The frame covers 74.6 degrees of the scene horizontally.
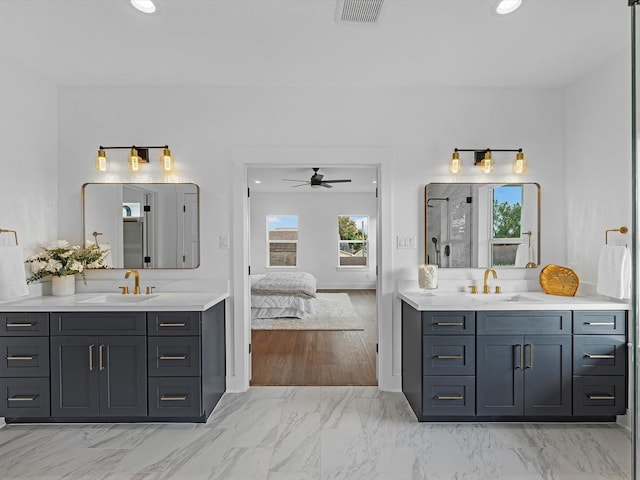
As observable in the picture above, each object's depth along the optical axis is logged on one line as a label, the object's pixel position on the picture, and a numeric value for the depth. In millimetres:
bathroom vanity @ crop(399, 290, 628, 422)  2883
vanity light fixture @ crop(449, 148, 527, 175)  3430
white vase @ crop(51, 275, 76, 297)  3291
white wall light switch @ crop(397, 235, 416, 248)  3541
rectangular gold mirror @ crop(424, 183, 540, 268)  3514
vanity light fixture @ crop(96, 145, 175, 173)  3371
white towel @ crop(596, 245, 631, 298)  2814
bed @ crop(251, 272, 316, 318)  6414
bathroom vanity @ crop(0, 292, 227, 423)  2830
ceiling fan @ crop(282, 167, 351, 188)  6743
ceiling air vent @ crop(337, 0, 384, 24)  2229
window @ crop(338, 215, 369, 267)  9906
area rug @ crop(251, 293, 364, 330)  5887
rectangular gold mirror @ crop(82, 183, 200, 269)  3498
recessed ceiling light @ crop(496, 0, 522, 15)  2256
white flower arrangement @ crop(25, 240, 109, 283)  3193
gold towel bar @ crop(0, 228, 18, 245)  2920
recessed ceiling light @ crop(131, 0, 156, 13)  2264
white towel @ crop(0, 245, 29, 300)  2807
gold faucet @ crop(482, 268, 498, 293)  3445
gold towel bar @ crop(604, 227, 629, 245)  2820
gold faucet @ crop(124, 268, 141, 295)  3412
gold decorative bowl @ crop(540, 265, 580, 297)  3229
